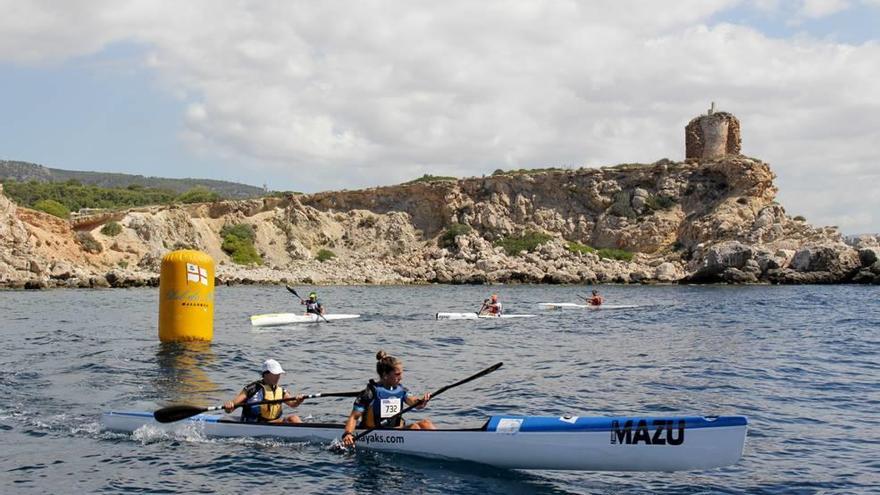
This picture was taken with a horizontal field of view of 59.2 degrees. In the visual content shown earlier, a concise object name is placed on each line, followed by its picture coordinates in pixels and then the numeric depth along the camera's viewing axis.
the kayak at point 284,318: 25.42
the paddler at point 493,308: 29.16
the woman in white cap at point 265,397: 10.15
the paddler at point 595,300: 33.06
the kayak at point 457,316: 28.23
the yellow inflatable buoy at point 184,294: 18.00
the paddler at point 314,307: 27.22
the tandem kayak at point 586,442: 7.82
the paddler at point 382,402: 9.59
